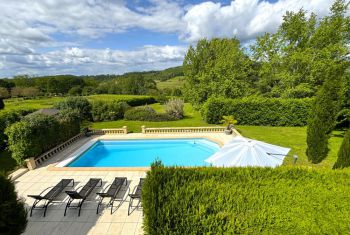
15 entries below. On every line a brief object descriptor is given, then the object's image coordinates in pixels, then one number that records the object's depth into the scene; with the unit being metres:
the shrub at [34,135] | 10.91
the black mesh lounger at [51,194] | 7.34
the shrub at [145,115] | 24.69
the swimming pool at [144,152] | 14.05
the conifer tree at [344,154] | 6.70
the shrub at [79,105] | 23.72
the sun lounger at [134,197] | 7.26
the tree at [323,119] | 9.42
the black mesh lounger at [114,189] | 7.35
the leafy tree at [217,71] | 25.91
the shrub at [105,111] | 25.78
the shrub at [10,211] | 4.75
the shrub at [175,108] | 25.63
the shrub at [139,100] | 42.09
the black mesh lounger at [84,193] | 7.11
